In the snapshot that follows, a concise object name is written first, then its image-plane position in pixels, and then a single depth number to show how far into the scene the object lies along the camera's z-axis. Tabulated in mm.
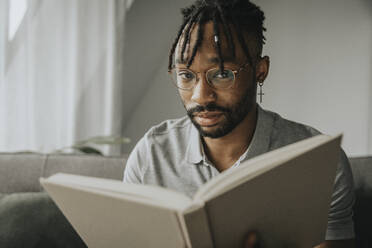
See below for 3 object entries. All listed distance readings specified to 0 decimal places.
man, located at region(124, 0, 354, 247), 1050
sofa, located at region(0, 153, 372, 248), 1293
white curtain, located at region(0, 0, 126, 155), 2053
